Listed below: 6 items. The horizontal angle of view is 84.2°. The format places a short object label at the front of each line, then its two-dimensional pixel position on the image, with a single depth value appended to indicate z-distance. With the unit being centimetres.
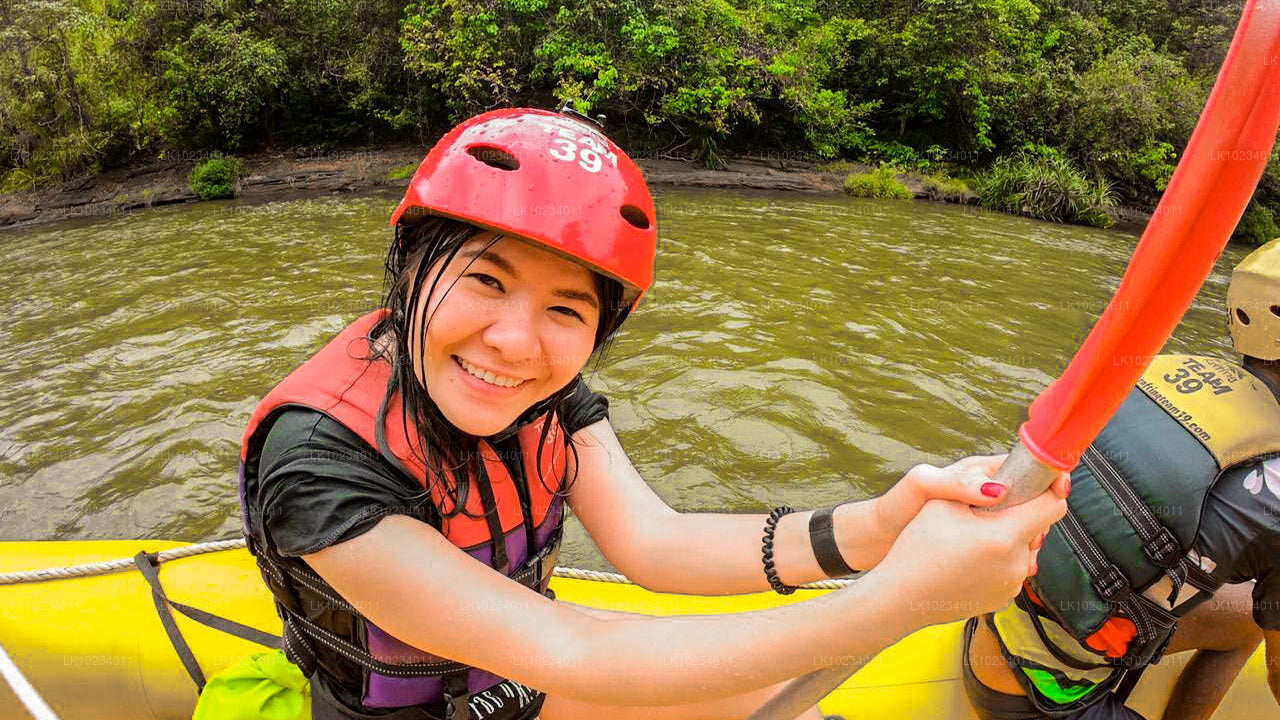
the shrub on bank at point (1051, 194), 1427
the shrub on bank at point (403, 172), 1634
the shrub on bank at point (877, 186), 1602
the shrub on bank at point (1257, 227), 1614
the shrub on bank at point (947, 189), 1594
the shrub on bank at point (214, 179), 1527
